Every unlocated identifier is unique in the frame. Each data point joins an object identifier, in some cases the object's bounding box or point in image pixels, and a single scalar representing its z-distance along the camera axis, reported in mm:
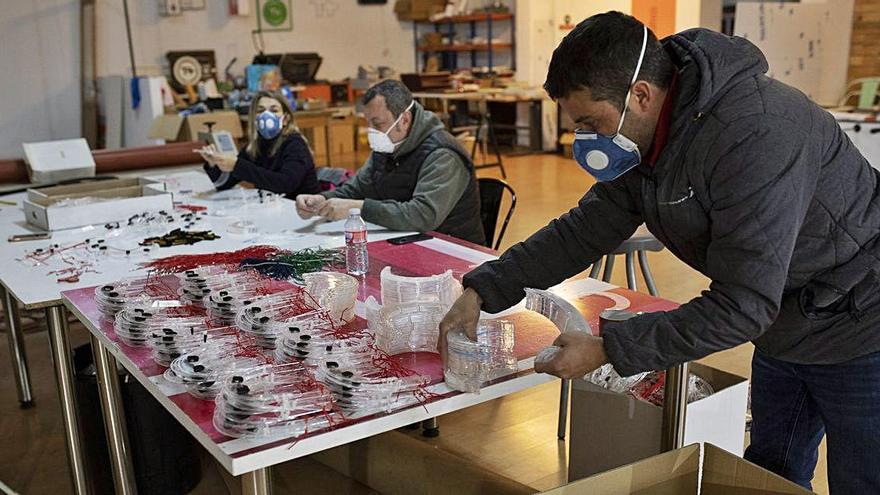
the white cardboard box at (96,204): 3057
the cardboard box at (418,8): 10945
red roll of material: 4652
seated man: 2914
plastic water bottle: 2400
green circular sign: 10070
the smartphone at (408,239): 2732
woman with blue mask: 3697
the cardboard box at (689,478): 1441
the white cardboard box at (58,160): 4051
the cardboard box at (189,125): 7359
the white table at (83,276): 2281
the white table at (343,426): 1372
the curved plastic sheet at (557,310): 1830
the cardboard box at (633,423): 1990
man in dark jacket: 1267
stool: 2902
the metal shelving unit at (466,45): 10633
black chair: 3482
